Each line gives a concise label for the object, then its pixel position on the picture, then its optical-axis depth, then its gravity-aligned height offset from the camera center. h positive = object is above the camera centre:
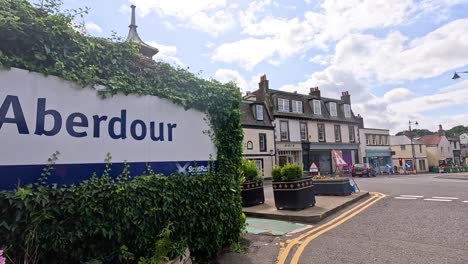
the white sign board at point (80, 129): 3.12 +0.49
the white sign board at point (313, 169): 14.60 -0.45
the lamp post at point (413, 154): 51.11 +0.47
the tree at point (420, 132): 100.36 +8.65
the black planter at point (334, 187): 12.57 -1.21
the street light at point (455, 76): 16.64 +4.56
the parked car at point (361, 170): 32.66 -1.34
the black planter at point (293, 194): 9.11 -1.07
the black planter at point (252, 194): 10.62 -1.17
